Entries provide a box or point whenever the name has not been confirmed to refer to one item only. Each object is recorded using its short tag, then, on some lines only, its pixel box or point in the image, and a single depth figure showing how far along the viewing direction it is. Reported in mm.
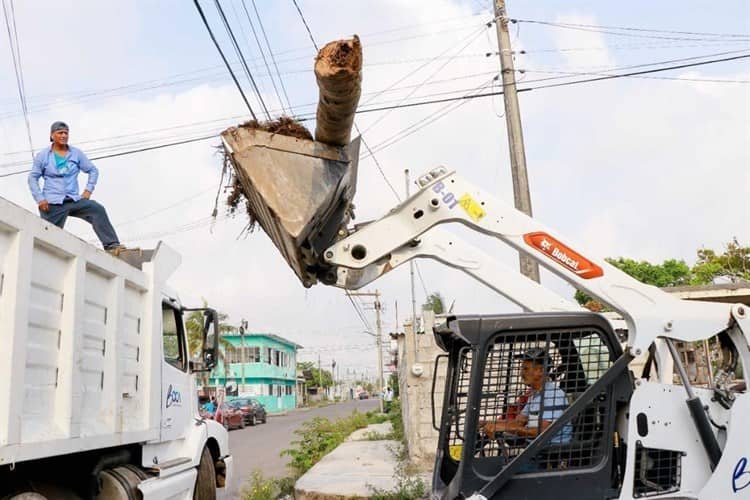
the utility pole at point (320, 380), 104000
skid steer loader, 4105
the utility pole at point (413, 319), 11930
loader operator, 4113
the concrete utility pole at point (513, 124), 11570
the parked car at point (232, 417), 29767
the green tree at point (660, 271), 32375
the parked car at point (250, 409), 33594
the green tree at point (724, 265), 27516
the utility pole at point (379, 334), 51625
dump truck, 4012
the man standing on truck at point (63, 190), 6629
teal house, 60594
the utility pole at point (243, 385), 54619
